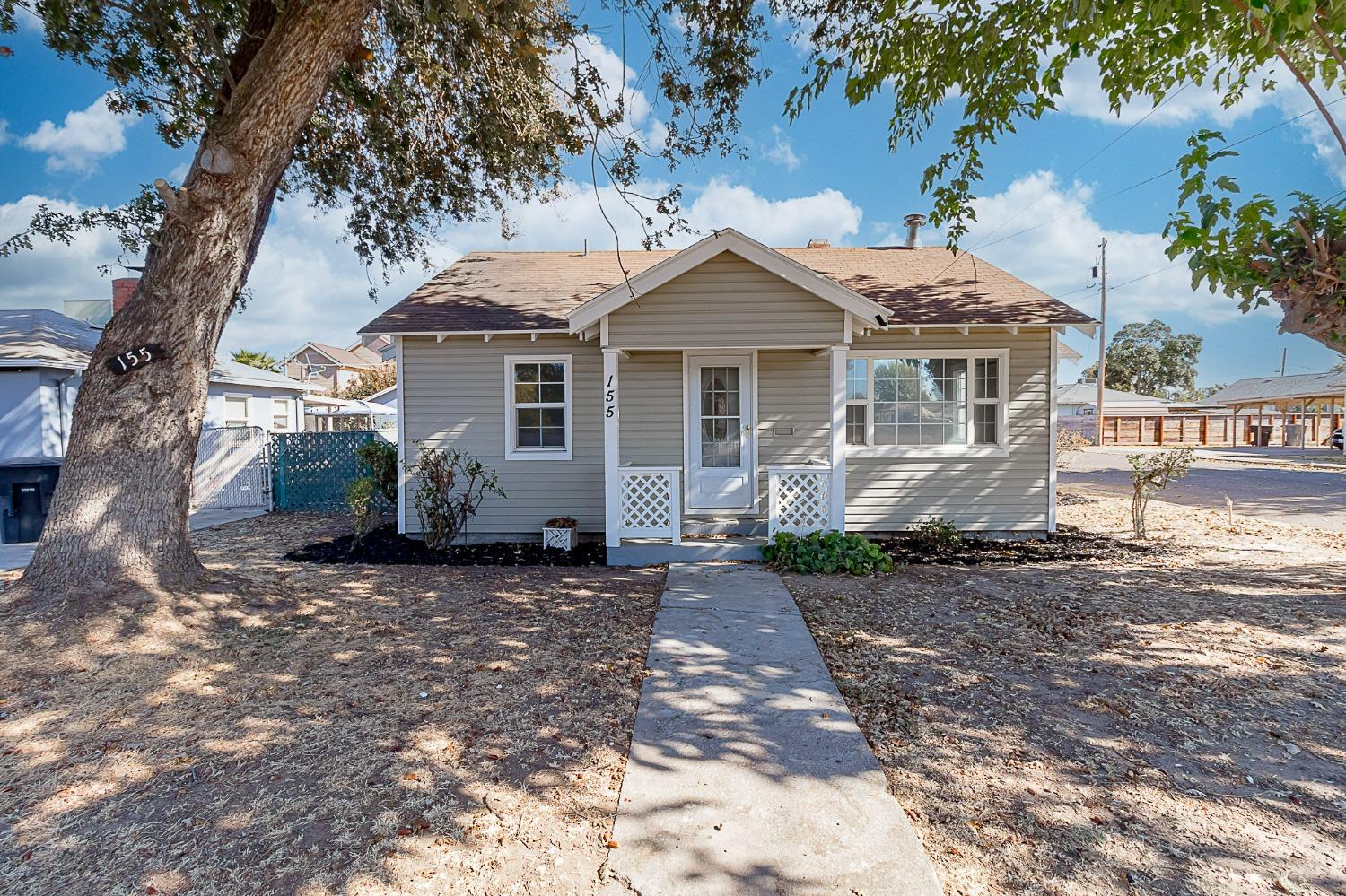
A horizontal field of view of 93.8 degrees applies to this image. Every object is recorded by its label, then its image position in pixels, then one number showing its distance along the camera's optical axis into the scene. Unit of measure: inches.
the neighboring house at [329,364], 1914.4
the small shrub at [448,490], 335.0
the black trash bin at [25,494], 332.5
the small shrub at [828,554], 284.7
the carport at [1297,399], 1235.9
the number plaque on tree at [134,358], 195.8
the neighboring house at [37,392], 418.6
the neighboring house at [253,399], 565.9
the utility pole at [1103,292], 1324.7
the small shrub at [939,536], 337.7
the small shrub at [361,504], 353.7
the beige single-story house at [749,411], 351.6
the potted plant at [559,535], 339.3
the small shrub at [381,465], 384.2
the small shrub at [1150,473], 344.8
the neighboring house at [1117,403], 1795.0
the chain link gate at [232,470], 493.4
